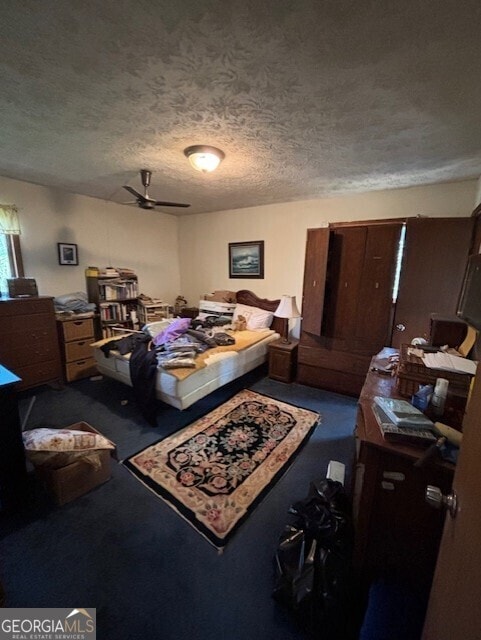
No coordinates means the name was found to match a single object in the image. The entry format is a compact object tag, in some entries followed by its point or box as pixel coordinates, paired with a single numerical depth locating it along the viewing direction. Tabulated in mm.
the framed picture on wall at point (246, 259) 4168
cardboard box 1648
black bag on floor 1073
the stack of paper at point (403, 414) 1124
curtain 2958
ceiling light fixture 2100
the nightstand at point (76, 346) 3258
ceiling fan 2607
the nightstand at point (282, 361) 3406
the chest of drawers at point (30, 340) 2807
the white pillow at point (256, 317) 3912
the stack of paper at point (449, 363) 1378
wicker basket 1346
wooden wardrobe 2576
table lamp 3484
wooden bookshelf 3734
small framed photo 3488
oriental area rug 1637
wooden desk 1057
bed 2381
